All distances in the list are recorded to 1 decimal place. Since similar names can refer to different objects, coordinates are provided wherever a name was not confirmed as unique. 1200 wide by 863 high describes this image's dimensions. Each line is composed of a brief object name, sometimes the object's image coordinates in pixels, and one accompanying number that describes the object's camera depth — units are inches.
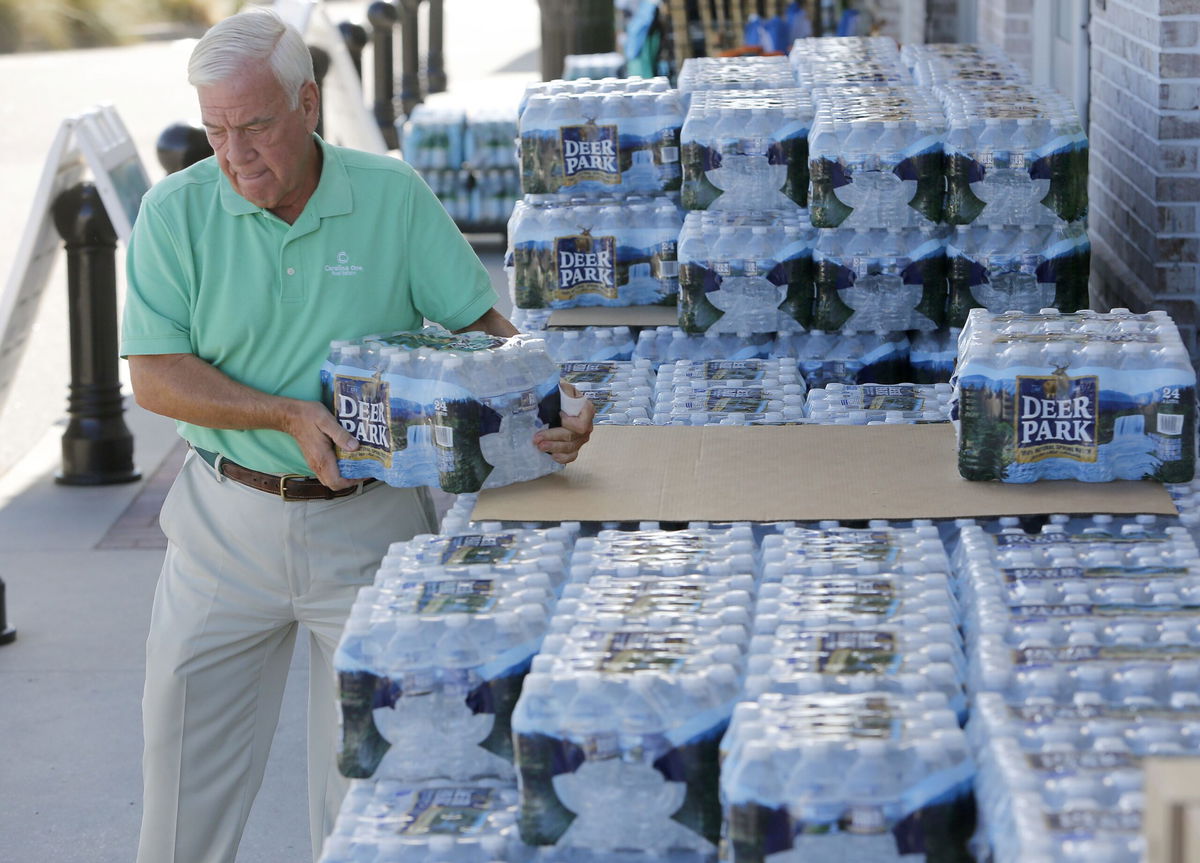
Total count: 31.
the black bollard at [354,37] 617.0
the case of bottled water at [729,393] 173.8
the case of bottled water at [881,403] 172.6
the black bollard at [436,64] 832.9
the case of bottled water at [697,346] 212.7
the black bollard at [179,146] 311.3
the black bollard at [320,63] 495.2
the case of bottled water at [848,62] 239.3
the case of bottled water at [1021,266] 202.1
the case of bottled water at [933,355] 208.2
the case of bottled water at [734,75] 238.1
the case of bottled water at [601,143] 223.0
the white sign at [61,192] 285.8
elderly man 149.2
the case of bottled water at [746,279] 206.7
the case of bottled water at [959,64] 234.4
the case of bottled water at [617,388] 175.5
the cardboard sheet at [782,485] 140.3
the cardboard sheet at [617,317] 217.8
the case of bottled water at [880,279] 205.9
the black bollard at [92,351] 307.9
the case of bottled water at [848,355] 210.2
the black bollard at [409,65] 758.7
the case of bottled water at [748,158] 211.5
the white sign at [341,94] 520.7
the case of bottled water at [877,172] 200.7
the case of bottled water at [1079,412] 142.2
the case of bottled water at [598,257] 219.9
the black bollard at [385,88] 705.0
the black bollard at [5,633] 258.5
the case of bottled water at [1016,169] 199.0
